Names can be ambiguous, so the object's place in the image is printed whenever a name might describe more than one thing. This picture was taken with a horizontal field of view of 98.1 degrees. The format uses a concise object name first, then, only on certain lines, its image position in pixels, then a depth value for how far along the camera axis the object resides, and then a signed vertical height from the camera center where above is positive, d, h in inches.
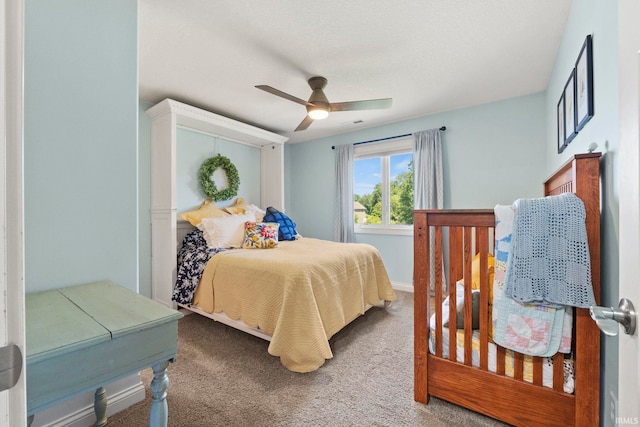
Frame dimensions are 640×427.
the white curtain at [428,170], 139.6 +21.1
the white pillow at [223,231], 118.4 -8.5
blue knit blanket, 44.4 -7.5
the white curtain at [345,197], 171.1 +9.0
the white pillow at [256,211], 151.9 +0.6
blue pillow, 141.9 -5.9
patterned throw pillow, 120.0 -10.5
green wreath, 143.0 +18.6
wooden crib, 46.0 -27.3
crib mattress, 49.8 -29.8
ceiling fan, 100.8 +39.4
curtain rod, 141.0 +42.0
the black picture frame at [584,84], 54.7 +26.4
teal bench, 31.1 -16.2
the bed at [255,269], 76.1 -21.2
